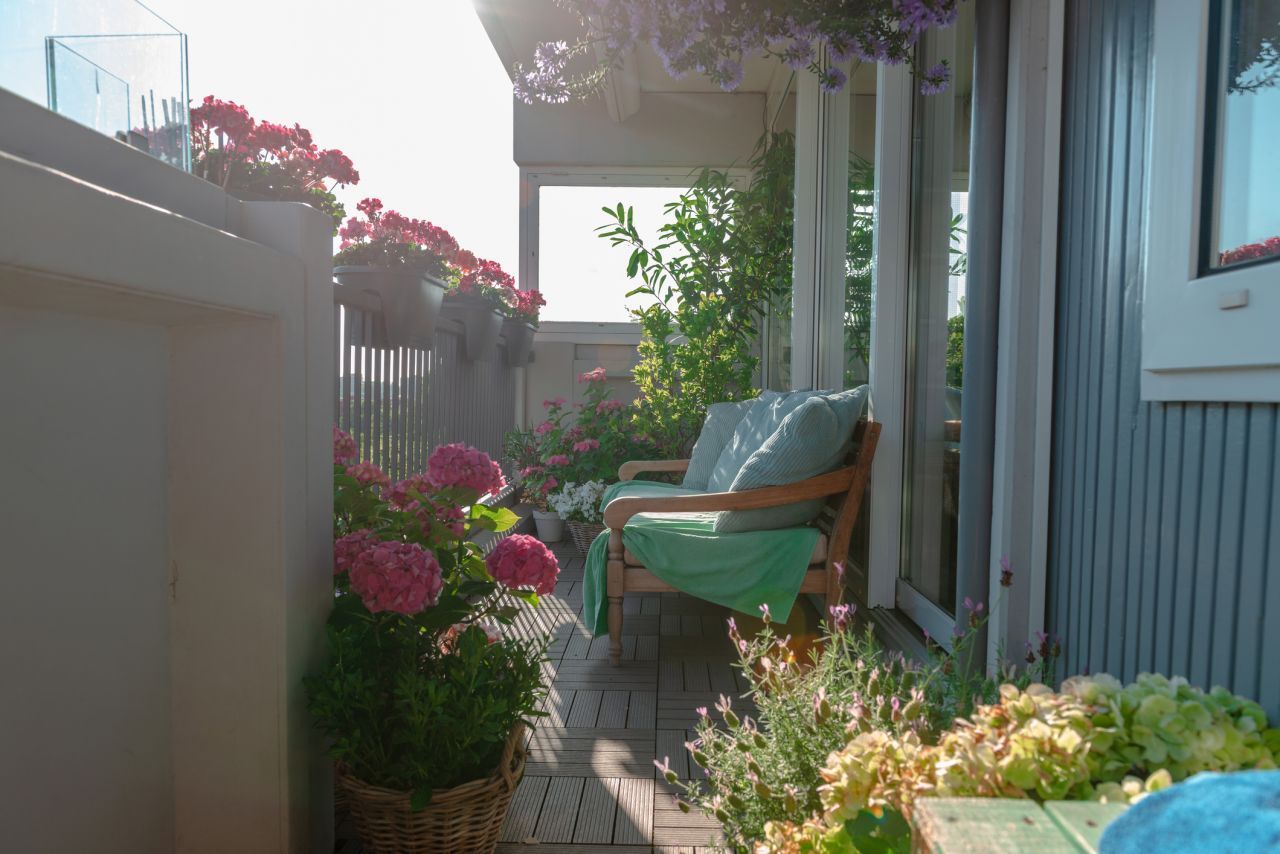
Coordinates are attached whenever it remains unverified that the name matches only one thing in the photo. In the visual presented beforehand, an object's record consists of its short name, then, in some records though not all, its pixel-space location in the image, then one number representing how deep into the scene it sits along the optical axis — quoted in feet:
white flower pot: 16.69
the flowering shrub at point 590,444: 15.84
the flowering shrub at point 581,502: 14.92
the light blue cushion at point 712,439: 12.34
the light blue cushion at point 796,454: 8.77
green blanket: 8.93
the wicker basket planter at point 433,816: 5.03
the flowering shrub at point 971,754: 2.58
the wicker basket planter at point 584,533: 14.90
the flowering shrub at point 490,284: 14.19
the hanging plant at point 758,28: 5.49
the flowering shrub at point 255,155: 6.59
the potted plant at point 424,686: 5.03
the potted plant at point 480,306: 13.77
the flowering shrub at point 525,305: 16.29
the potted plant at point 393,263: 9.42
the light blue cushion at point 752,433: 10.68
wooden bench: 8.77
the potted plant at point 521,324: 16.70
